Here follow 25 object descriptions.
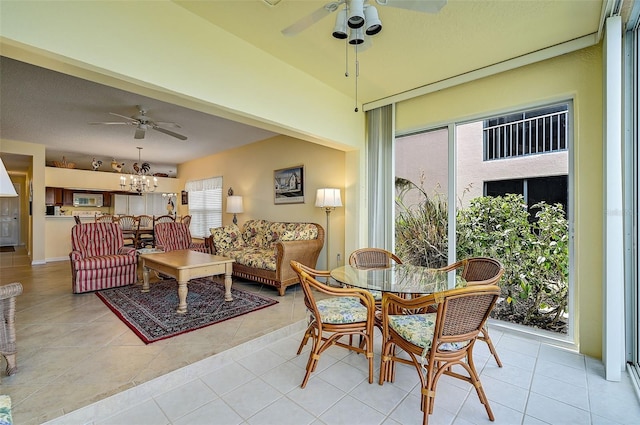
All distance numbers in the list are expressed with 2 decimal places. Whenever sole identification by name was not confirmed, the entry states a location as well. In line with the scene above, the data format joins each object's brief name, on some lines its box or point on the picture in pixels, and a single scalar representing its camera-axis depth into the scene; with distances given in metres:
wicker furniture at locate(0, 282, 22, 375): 1.91
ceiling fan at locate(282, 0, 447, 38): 1.60
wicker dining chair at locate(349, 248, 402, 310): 3.06
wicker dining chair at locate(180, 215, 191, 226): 6.81
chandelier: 6.87
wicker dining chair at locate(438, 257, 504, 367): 2.25
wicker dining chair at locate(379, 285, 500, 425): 1.57
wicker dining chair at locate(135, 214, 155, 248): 6.35
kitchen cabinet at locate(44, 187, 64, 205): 7.10
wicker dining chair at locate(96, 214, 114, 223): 7.19
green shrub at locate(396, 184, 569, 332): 2.83
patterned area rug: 2.80
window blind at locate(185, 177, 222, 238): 7.37
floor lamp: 4.16
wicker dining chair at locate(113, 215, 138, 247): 6.30
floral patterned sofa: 3.97
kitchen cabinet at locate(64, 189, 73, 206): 7.44
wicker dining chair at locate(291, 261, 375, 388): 2.01
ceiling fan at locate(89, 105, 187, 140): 4.13
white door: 9.72
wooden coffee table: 3.21
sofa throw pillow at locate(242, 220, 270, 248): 5.25
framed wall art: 5.11
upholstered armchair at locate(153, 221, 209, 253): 5.30
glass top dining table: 2.05
